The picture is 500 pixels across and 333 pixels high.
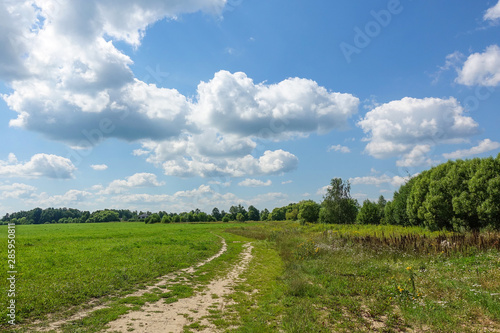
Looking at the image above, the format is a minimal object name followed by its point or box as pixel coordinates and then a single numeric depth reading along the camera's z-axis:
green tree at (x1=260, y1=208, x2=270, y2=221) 151.35
